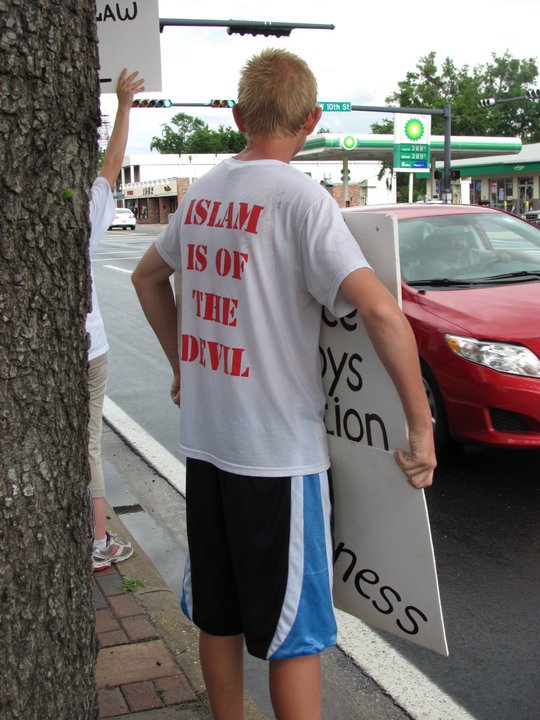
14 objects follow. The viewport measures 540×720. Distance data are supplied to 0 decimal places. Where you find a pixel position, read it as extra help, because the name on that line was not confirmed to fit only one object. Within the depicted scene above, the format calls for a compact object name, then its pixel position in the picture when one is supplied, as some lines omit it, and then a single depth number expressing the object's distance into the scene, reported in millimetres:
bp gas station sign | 34938
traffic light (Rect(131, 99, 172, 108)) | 30516
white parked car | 55656
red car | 4719
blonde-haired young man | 2053
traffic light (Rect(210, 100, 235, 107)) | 30620
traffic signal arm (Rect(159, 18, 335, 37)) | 17438
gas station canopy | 42156
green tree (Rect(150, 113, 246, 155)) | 113688
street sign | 30766
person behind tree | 3094
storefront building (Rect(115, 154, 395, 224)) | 69125
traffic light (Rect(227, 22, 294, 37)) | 17453
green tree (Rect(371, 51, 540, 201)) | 74188
